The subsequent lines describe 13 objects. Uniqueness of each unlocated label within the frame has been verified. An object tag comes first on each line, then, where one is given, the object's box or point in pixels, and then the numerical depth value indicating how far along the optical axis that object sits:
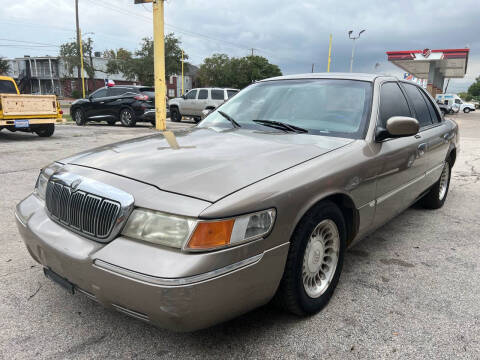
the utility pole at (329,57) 33.62
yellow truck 9.45
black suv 14.55
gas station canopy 39.00
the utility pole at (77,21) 32.76
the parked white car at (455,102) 44.72
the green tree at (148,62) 45.66
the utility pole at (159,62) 12.61
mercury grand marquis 1.67
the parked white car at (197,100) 18.27
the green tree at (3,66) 49.81
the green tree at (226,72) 57.28
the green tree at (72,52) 45.28
